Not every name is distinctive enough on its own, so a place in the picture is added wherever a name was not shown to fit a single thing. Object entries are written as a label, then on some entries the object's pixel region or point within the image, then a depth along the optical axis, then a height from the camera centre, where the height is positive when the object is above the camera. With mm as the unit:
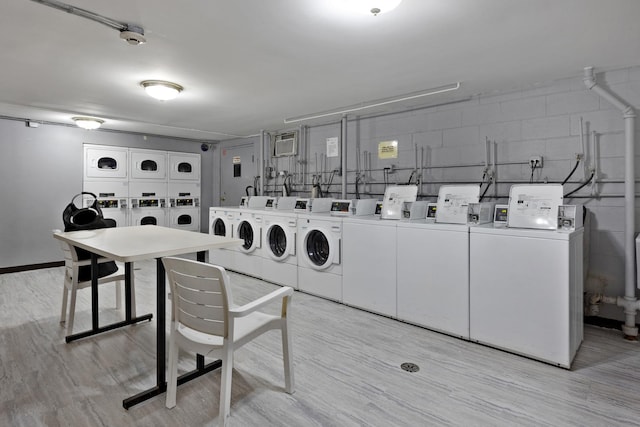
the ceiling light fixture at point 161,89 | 3465 +1195
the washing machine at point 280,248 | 4387 -528
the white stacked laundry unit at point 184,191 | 6996 +360
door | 6805 +731
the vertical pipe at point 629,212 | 2963 -29
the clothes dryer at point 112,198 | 6008 +181
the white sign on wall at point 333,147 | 5188 +916
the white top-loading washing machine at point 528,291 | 2471 -623
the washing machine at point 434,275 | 2945 -595
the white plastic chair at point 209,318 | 1706 -573
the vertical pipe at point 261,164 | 6250 +798
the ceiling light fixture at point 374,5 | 1881 +1112
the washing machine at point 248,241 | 4832 -469
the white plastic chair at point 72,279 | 2936 -637
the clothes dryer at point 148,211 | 6449 -52
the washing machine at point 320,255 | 3900 -551
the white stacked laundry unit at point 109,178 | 5973 +520
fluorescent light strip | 3561 +1251
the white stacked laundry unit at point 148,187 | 6449 +402
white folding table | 2076 -255
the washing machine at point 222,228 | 5270 -315
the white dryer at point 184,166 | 6984 +858
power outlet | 3465 +464
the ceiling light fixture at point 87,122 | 5145 +1277
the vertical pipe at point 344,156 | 4992 +752
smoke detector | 2305 +1155
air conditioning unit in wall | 5781 +1091
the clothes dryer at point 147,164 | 6445 +828
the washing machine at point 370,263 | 3422 -566
